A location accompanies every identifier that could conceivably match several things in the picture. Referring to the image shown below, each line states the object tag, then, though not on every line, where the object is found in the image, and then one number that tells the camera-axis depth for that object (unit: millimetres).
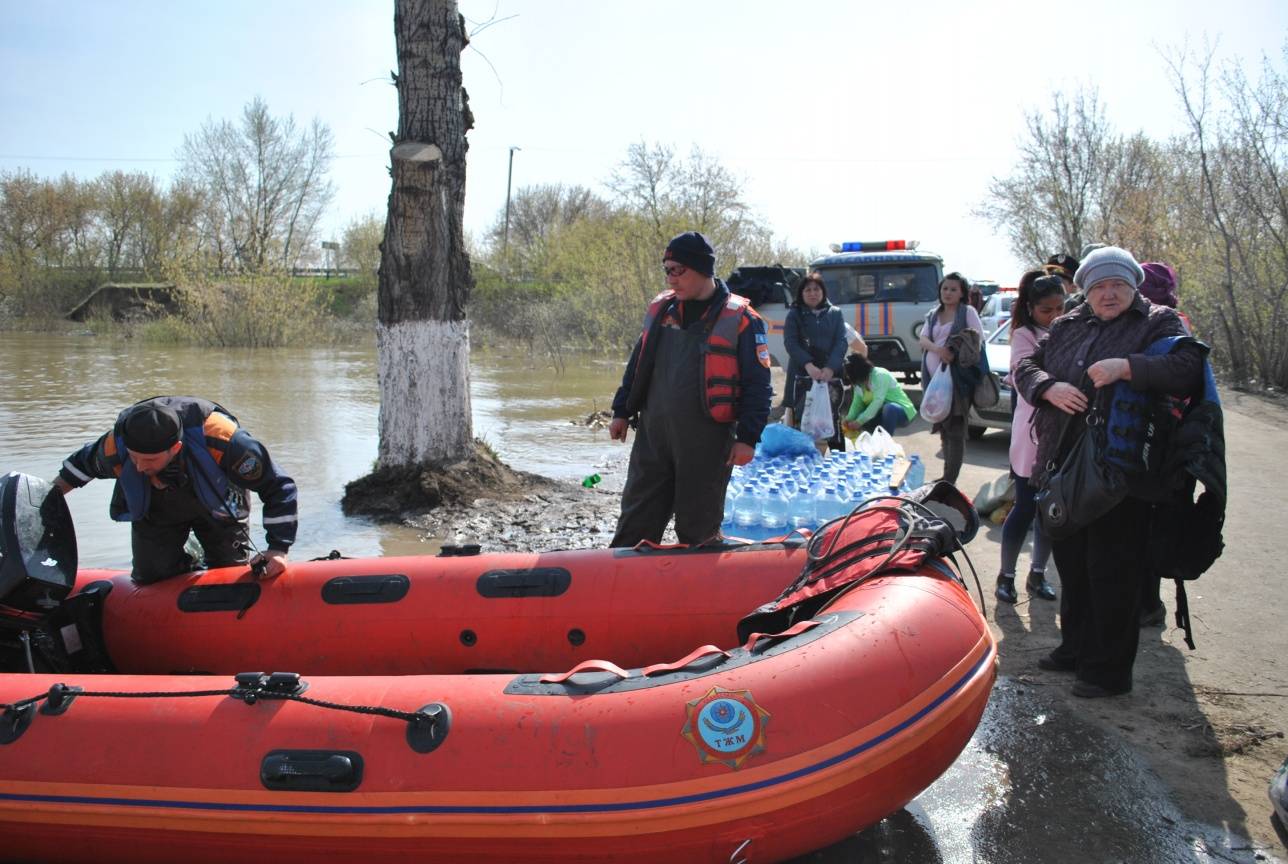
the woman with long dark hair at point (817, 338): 6617
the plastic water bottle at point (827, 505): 4883
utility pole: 33656
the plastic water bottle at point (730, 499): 5094
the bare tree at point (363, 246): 37531
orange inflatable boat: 2318
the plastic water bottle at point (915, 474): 5600
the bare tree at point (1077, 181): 24391
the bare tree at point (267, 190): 36844
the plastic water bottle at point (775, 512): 5016
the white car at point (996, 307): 18125
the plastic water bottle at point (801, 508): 4961
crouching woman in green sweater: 6914
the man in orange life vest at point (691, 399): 3875
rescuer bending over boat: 3533
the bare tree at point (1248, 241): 11516
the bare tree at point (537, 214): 40169
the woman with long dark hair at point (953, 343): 5812
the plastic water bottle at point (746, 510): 5082
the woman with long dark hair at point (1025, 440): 4227
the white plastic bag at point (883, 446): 6105
